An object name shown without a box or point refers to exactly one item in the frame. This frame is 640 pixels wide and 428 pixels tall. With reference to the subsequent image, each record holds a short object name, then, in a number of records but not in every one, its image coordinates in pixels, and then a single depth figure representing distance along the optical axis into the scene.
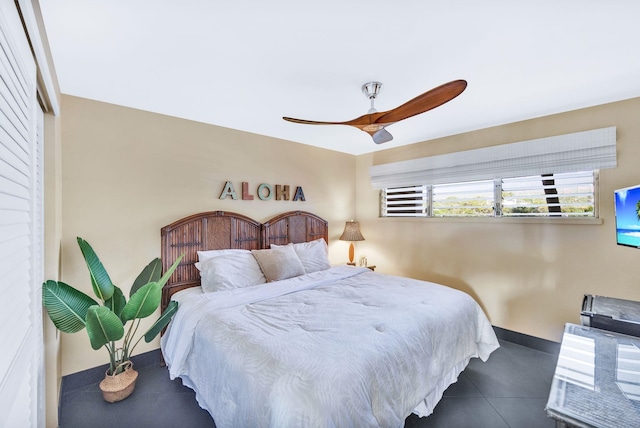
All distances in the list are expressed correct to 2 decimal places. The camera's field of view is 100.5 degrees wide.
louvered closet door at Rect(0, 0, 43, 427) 0.88
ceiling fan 1.53
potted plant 1.67
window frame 2.51
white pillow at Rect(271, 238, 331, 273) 3.24
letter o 3.34
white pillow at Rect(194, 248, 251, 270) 2.68
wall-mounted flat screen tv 1.83
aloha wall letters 3.06
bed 1.27
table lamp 4.11
